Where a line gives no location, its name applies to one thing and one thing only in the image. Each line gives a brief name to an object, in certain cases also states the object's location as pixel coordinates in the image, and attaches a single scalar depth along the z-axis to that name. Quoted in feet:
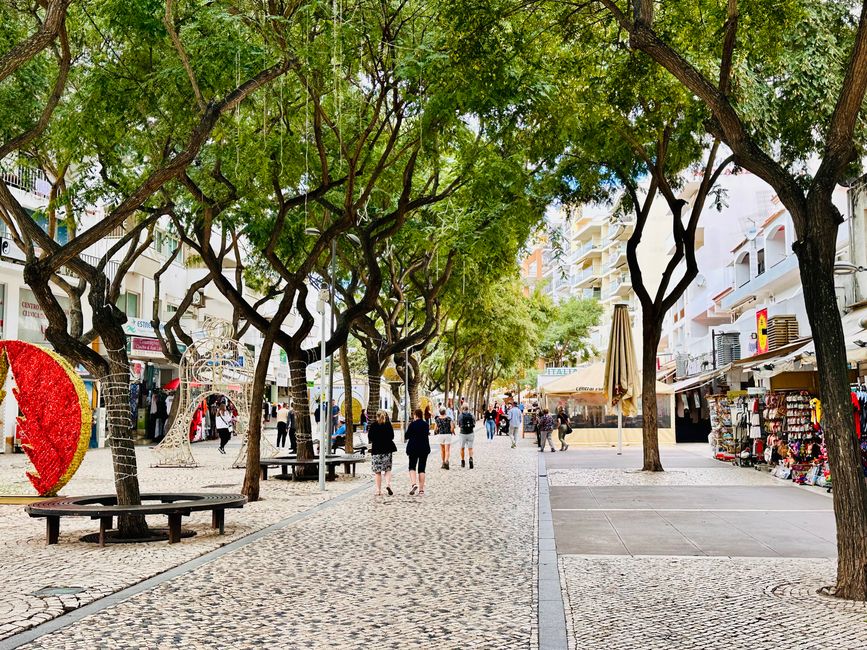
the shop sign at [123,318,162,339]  120.88
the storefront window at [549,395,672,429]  123.13
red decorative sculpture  51.34
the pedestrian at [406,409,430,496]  57.57
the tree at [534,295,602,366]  236.84
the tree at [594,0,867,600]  25.67
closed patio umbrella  81.61
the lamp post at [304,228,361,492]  56.85
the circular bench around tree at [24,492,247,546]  35.78
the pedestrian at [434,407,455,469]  76.59
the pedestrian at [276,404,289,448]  106.32
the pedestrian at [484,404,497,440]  156.04
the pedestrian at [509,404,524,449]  123.65
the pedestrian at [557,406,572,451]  116.65
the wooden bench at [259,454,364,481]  65.23
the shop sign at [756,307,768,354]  83.74
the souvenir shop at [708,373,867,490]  61.11
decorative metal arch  79.20
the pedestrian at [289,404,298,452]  93.92
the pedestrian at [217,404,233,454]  99.19
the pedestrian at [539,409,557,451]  111.55
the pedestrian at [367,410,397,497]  56.85
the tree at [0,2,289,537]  38.32
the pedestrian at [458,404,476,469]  81.15
